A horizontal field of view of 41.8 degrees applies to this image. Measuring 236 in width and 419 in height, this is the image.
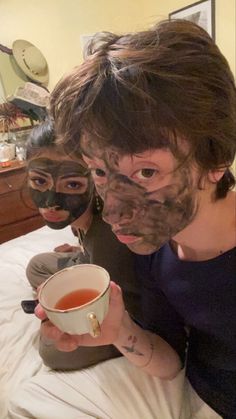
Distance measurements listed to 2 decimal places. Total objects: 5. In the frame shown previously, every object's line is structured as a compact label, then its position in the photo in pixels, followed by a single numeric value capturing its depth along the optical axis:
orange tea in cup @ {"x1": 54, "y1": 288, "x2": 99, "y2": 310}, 0.47
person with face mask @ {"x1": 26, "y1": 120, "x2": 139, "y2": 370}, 0.70
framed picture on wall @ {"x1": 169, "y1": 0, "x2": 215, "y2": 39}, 1.95
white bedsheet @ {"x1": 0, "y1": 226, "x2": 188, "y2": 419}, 0.61
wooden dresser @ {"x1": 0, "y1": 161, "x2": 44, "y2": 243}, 2.05
